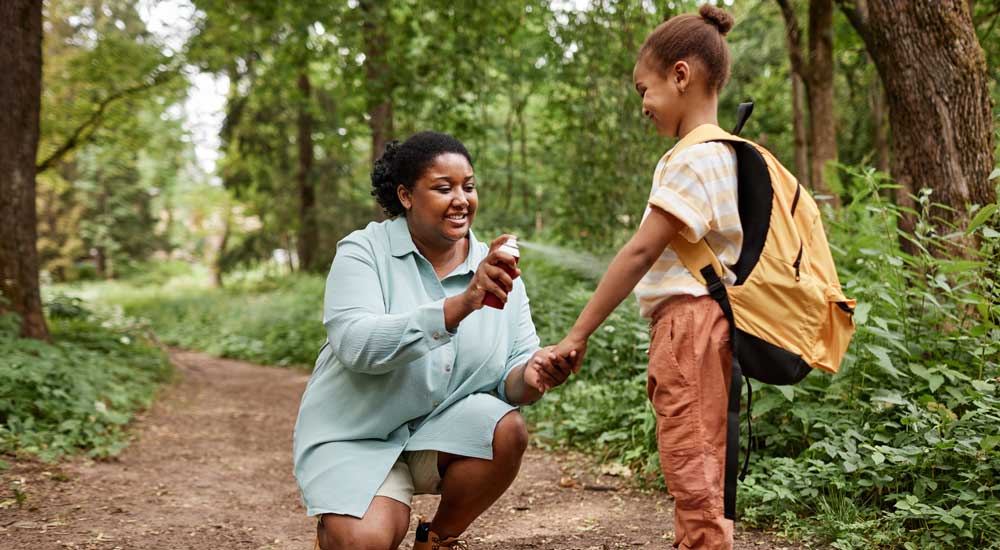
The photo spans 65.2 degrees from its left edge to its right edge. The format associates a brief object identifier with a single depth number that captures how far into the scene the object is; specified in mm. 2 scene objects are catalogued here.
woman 2424
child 2197
